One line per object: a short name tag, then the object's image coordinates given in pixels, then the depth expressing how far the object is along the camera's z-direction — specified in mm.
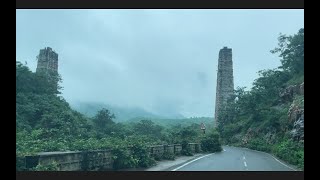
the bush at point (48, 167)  13703
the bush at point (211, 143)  39750
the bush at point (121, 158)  18192
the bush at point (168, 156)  25281
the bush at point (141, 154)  19828
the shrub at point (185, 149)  30789
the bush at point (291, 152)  25659
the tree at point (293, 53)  61750
